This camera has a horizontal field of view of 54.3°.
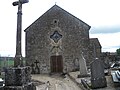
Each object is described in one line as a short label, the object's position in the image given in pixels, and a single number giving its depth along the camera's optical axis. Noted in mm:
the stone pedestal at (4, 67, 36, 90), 3645
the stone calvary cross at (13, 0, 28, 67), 3845
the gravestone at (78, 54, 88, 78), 9554
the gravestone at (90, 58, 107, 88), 6335
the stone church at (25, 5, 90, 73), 13557
